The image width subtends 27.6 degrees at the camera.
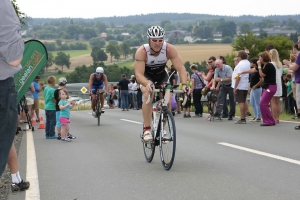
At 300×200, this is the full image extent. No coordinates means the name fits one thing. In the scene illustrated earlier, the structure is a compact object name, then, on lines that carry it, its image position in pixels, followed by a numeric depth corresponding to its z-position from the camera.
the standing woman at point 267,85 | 15.43
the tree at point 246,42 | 138.75
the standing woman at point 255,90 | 17.05
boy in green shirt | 15.11
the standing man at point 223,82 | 18.62
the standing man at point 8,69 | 5.27
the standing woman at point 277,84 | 15.96
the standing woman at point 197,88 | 21.16
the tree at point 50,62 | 141.80
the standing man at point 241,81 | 17.25
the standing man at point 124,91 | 31.77
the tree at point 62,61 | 140.12
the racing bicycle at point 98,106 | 19.02
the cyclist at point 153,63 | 8.95
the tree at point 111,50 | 151.99
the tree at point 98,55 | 150.12
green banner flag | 16.16
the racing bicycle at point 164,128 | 8.56
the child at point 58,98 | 14.31
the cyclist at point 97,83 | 18.97
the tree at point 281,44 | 135.27
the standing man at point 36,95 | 22.20
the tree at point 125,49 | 154.90
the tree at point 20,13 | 23.99
